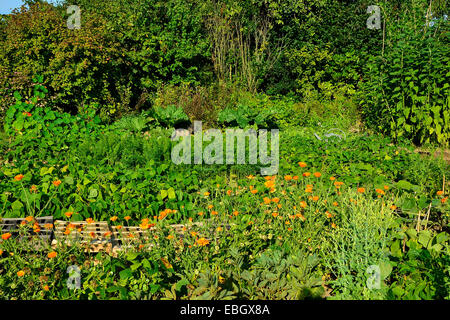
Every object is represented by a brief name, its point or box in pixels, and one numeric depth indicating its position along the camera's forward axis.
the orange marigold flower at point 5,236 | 2.20
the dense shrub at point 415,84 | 5.46
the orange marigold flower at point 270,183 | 3.15
